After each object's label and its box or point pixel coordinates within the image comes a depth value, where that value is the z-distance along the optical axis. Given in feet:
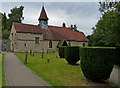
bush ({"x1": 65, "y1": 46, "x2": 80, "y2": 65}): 34.45
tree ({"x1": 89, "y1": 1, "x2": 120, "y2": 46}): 34.83
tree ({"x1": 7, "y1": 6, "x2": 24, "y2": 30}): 166.71
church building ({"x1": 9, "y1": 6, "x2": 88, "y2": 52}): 94.22
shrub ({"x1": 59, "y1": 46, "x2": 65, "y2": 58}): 55.51
